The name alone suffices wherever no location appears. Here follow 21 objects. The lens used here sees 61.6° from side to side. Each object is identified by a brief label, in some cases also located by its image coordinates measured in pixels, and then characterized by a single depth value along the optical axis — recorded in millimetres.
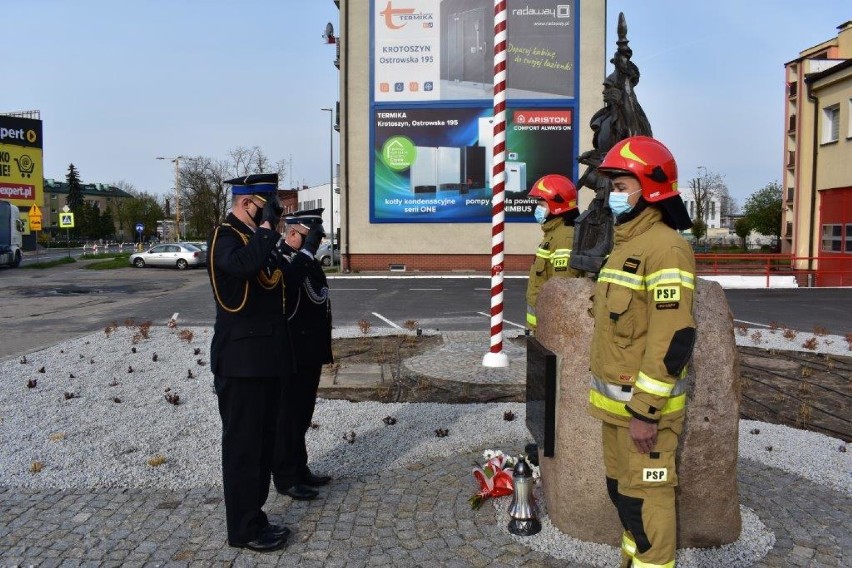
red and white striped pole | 8828
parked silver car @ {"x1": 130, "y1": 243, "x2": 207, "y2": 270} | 35625
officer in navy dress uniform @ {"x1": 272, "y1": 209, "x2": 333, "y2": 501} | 4517
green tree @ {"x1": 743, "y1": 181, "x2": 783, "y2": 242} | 57156
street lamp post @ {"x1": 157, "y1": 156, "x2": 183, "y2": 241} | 59344
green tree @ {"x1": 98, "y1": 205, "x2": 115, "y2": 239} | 100000
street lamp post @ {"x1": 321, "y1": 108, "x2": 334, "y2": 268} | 38438
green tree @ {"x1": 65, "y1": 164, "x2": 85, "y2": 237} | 98188
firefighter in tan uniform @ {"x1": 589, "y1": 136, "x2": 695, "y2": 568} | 2859
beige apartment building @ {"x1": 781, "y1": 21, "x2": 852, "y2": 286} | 24266
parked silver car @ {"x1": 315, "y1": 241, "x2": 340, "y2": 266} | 38650
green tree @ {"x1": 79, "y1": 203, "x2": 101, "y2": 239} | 97438
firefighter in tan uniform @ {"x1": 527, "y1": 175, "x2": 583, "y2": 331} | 6594
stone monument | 3648
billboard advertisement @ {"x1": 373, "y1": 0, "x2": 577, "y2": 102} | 28797
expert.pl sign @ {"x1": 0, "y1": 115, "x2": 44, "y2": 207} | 49281
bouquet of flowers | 4441
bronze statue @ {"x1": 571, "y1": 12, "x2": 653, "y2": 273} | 5148
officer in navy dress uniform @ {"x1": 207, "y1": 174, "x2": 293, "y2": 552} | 3785
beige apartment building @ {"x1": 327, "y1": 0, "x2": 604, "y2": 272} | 28875
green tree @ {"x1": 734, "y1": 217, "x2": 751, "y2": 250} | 65438
